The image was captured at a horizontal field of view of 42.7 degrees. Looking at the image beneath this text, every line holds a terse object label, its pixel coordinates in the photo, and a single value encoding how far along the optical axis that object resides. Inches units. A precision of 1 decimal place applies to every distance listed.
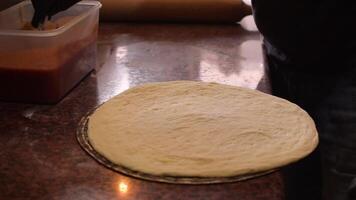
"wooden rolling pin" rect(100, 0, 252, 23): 54.4
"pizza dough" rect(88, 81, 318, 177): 25.4
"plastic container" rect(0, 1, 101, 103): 31.8
